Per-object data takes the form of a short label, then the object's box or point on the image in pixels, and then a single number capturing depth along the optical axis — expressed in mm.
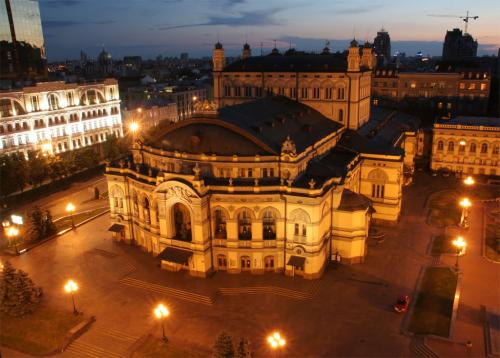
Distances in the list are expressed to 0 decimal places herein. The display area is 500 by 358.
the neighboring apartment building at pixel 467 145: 92000
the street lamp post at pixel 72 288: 48244
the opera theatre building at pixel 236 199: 54406
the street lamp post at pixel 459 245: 53625
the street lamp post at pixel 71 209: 72531
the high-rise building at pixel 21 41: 153875
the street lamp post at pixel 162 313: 43812
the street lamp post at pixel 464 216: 67975
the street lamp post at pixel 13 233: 64425
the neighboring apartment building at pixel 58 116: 94312
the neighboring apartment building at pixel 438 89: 120688
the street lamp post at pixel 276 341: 37250
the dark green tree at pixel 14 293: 47844
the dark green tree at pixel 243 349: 35250
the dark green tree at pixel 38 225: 67188
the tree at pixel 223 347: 35500
